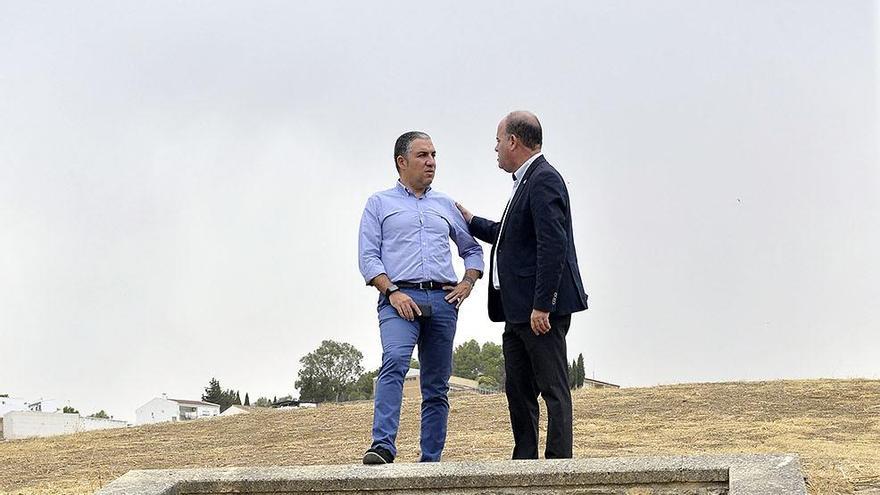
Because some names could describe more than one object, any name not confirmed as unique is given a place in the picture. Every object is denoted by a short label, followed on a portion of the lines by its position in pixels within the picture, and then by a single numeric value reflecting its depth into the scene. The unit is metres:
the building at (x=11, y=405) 48.38
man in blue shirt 6.39
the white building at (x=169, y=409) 56.69
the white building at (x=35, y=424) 31.75
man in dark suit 6.20
